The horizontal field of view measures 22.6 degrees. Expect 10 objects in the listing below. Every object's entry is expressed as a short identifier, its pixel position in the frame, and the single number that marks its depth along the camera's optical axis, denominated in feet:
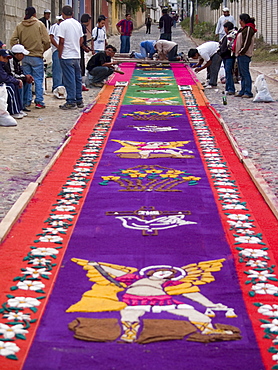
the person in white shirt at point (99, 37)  51.83
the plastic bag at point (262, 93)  41.08
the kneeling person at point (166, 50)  63.31
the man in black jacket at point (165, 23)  73.05
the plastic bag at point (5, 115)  32.35
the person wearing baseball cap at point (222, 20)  60.03
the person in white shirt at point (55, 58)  40.70
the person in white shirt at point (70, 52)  37.01
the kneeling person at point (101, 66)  48.44
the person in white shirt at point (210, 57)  47.26
